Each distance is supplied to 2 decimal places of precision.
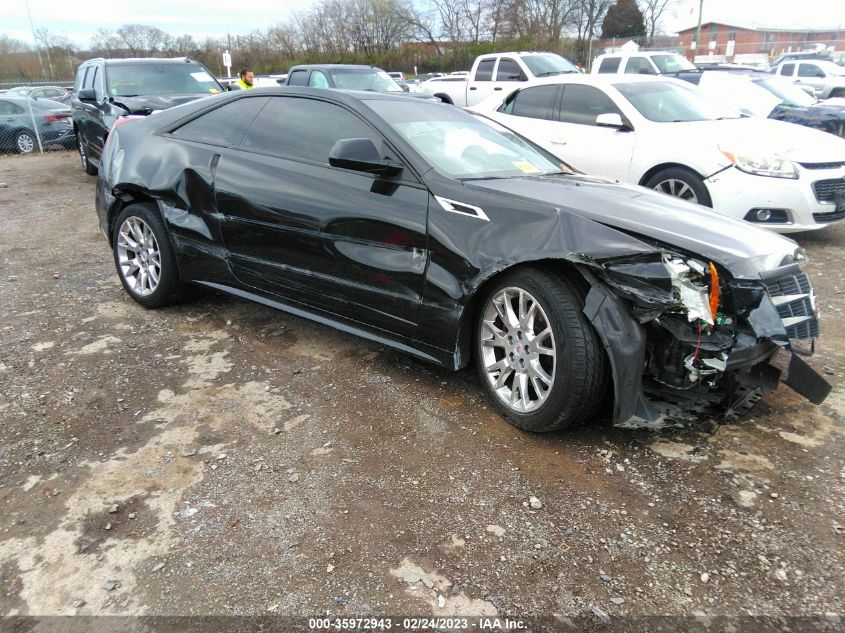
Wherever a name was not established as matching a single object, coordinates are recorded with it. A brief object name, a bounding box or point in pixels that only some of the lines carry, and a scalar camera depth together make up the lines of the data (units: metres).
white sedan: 5.78
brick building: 59.84
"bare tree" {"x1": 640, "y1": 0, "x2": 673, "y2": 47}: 48.62
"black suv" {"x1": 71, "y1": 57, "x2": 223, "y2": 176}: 8.55
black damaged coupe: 2.69
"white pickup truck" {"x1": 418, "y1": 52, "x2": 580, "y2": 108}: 12.60
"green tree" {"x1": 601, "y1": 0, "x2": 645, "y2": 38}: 48.69
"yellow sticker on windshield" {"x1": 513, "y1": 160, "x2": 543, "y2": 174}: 3.75
